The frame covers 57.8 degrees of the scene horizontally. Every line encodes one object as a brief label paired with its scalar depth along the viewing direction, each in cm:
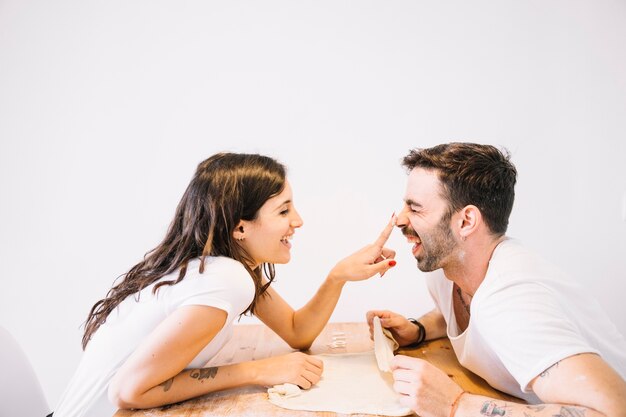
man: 118
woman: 137
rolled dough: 140
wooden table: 139
